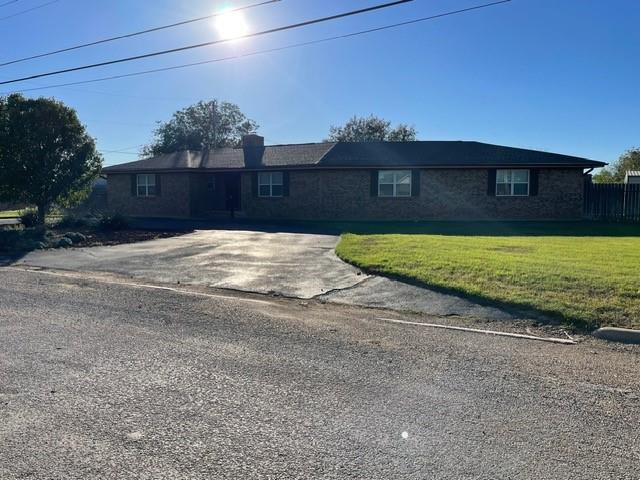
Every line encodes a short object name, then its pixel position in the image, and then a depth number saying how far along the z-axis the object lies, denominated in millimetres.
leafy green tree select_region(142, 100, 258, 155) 60062
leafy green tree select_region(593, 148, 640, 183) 59175
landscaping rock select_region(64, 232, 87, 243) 17500
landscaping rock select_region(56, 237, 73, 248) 16453
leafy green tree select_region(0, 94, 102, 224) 19752
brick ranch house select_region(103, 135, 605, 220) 24797
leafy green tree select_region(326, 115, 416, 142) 61094
